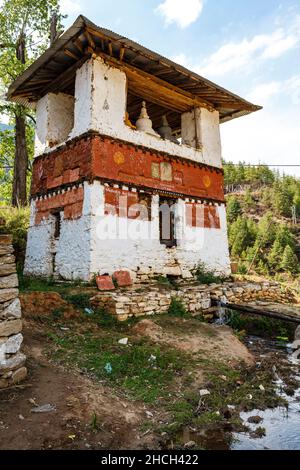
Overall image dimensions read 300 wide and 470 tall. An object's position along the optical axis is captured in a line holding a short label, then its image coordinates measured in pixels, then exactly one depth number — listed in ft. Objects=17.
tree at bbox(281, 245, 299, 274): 208.74
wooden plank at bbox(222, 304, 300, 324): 29.33
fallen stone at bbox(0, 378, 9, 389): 14.02
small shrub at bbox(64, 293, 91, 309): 27.81
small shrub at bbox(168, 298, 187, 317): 31.03
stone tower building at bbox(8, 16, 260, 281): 32.45
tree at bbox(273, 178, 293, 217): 312.29
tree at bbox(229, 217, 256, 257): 232.32
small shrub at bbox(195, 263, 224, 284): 39.55
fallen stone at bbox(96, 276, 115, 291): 29.58
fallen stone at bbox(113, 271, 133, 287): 31.80
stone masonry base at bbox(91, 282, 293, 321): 27.71
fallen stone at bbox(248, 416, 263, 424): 14.39
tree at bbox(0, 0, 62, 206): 54.98
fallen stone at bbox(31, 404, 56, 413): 12.84
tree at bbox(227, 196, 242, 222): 288.69
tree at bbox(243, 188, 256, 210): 324.60
